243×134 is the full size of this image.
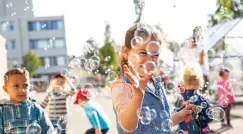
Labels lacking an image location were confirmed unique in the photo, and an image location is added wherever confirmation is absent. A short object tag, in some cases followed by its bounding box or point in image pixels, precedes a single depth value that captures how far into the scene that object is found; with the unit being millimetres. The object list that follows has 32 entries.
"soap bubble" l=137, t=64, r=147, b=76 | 2092
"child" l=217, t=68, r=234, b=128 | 7230
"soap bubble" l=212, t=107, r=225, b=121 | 4093
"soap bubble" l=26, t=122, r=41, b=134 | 3077
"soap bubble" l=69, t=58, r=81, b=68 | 5684
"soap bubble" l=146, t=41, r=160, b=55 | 2059
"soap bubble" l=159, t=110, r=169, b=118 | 2229
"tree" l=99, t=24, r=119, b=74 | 36512
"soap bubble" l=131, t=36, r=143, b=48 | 2149
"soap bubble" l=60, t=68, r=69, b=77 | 5830
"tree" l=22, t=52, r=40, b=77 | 39025
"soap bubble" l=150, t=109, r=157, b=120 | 2205
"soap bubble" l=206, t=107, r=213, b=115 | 4086
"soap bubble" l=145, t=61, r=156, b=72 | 2037
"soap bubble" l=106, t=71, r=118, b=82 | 4477
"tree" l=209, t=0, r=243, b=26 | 10748
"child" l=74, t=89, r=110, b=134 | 5434
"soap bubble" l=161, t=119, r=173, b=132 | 2225
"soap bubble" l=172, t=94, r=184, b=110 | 4159
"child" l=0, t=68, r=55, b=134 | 3115
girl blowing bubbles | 1925
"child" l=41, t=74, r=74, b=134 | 5730
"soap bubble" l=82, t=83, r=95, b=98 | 5416
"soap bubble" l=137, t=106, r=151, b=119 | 2164
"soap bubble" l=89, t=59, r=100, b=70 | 5078
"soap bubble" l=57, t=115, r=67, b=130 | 5266
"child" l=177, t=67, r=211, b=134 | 4079
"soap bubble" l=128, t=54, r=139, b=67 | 2068
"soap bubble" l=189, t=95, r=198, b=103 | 4027
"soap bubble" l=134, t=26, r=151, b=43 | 2192
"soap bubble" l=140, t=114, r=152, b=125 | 2217
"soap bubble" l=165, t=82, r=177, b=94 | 4554
